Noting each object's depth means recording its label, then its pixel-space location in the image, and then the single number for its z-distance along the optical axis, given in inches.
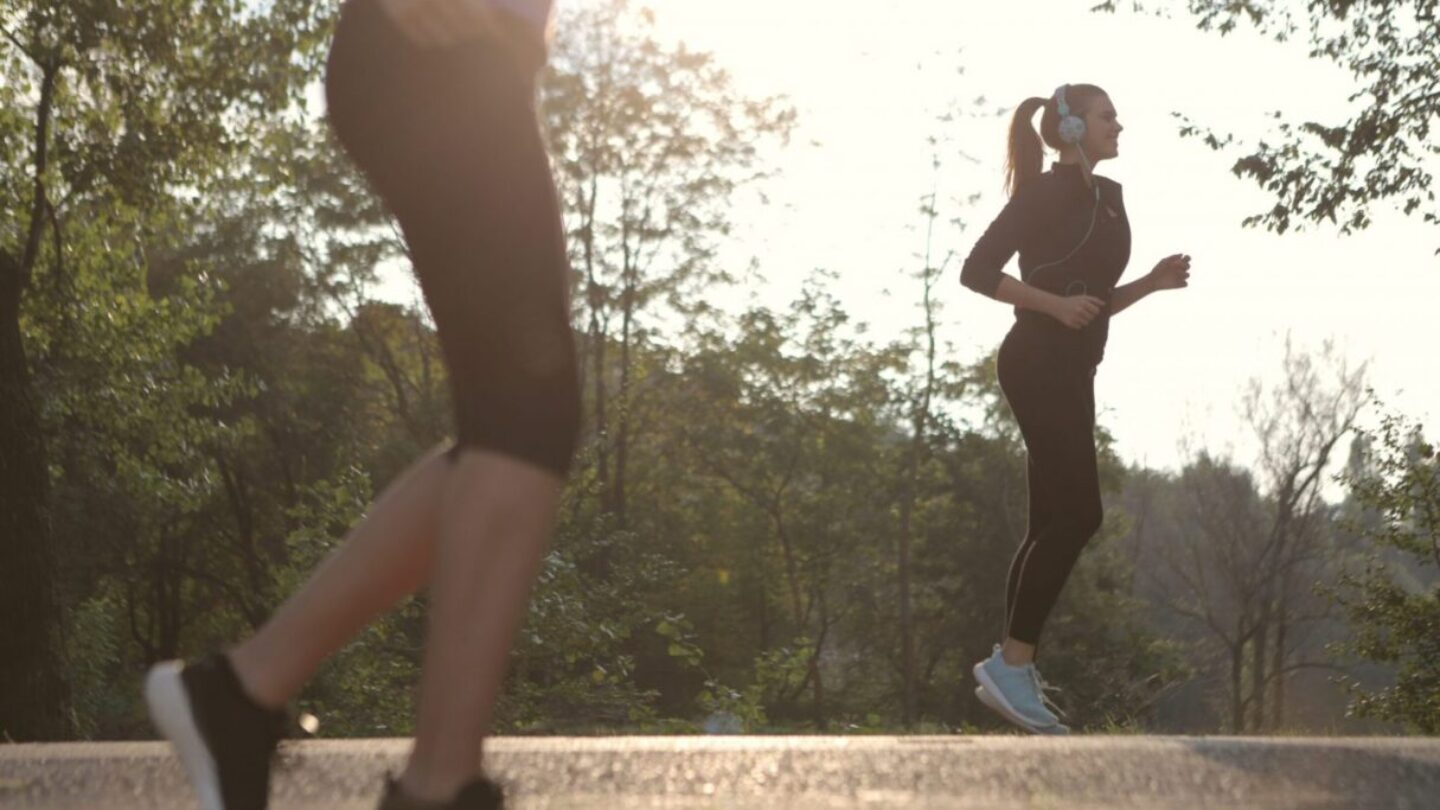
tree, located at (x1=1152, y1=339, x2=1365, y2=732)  2236.7
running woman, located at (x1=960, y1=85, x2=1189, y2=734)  220.4
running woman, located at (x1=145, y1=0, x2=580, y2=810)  98.1
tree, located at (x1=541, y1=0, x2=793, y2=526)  1483.8
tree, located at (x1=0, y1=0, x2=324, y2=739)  652.1
